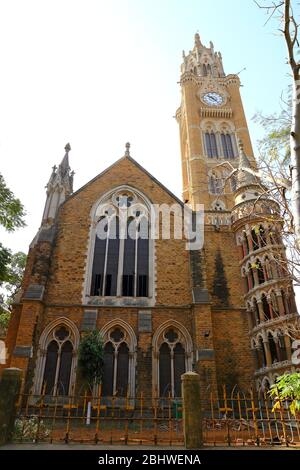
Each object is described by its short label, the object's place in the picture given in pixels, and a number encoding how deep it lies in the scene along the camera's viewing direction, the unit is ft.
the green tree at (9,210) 49.93
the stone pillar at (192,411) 21.91
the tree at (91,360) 42.63
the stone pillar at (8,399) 22.62
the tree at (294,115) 16.11
